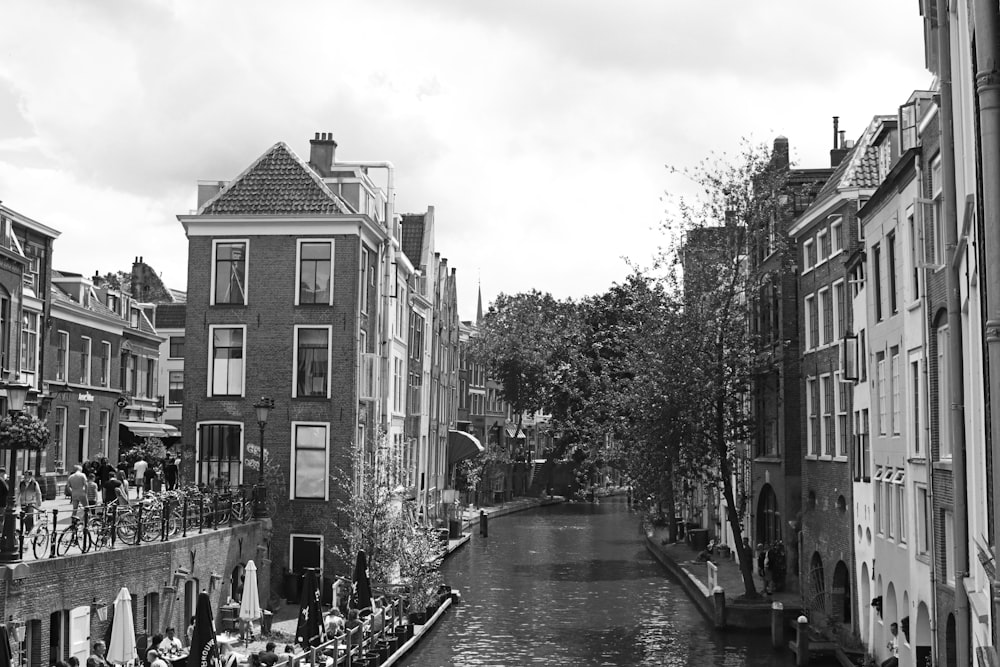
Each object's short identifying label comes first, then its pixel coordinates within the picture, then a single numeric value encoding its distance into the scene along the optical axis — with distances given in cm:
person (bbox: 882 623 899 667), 2795
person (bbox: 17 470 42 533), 3328
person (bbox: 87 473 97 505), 3250
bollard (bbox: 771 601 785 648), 3503
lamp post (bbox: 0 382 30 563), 2048
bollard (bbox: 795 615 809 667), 3184
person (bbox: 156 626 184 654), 2425
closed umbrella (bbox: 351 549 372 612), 3262
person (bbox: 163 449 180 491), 3857
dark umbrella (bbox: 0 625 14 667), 1767
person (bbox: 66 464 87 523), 2997
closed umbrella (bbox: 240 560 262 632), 2897
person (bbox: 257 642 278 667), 2411
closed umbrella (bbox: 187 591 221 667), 2214
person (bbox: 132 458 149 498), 3506
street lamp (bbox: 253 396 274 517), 3646
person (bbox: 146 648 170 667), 2242
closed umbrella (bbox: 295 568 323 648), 2831
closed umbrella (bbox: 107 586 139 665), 2178
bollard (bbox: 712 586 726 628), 3806
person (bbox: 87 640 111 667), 2105
